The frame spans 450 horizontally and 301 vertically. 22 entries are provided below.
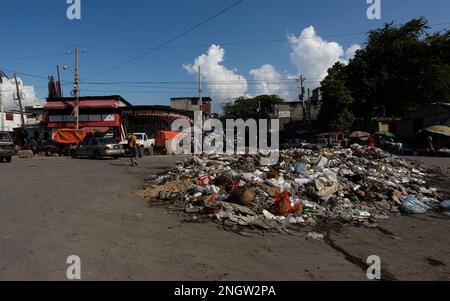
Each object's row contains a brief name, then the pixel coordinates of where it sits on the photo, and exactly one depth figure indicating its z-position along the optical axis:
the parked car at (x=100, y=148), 21.78
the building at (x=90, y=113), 34.69
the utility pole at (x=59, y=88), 41.53
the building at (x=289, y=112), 61.94
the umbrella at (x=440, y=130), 24.97
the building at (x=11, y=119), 49.03
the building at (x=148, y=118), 34.22
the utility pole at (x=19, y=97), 36.98
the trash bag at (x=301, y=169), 10.73
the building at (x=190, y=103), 63.59
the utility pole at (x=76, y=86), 28.47
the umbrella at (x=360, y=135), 31.30
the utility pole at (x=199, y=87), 40.07
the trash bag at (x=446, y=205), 8.21
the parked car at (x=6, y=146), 18.45
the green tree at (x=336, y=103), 38.66
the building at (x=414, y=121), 30.23
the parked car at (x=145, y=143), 25.94
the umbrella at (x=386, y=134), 31.57
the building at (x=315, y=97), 63.21
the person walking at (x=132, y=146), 16.20
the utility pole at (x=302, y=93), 45.03
